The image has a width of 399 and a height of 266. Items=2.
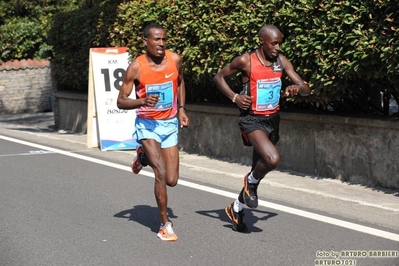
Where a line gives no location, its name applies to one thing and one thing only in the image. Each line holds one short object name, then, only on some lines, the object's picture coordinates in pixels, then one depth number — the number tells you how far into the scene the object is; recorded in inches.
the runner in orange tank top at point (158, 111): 508.4
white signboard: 982.4
